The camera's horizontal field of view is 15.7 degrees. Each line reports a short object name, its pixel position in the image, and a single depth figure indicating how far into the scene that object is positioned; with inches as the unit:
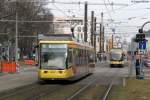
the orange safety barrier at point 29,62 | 3654.0
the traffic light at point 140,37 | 1612.1
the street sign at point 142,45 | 1646.9
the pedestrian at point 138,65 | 1732.2
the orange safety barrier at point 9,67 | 2236.6
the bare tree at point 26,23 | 3137.3
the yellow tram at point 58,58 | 1363.2
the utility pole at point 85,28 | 2912.2
